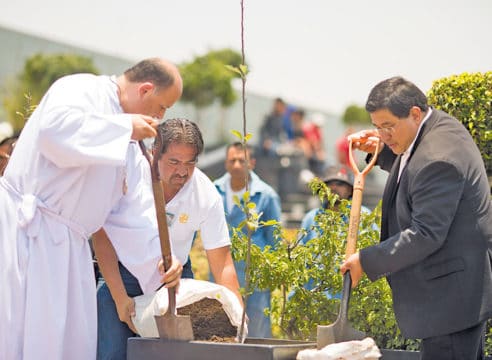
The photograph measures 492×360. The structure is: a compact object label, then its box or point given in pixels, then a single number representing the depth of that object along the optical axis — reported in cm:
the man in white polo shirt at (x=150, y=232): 481
